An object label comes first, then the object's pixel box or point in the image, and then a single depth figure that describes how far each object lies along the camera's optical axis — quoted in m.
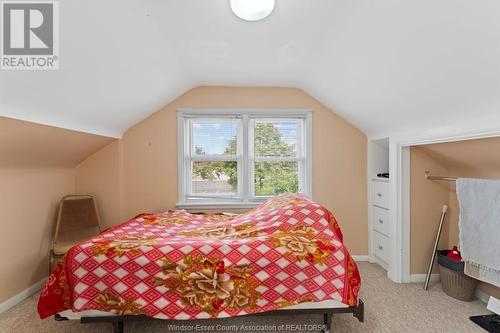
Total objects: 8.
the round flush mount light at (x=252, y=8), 1.66
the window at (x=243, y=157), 3.21
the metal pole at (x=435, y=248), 2.35
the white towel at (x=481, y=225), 1.81
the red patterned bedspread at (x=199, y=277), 1.52
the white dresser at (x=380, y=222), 2.74
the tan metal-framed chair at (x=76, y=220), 2.62
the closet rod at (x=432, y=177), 2.15
